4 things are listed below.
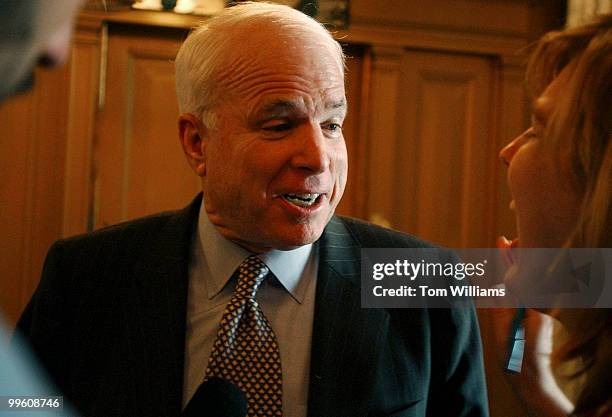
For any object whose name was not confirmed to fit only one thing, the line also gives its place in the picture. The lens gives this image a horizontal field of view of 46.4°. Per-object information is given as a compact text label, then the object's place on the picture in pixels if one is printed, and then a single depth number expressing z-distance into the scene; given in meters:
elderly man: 0.81
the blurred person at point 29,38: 0.33
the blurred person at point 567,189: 0.74
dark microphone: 0.66
